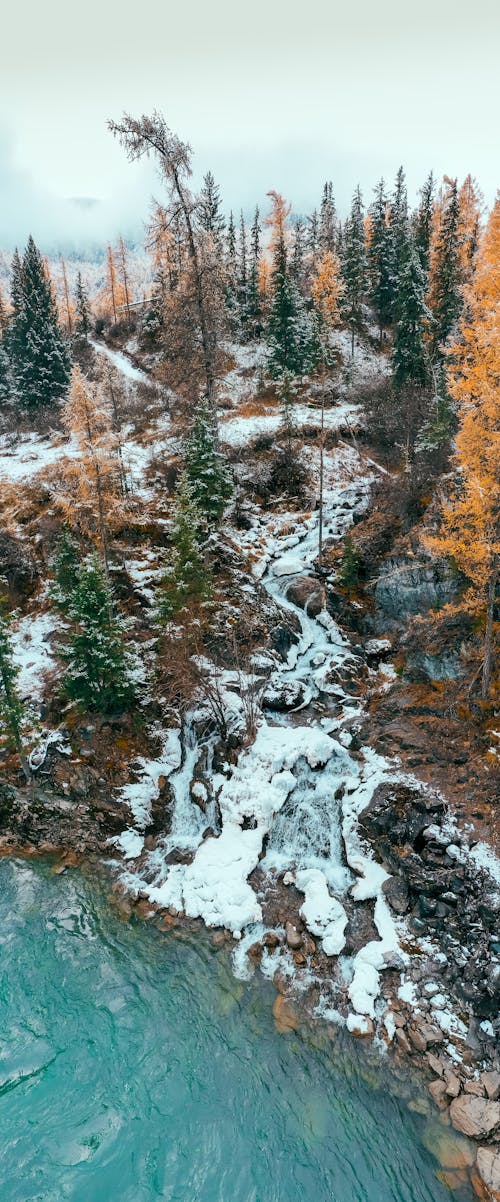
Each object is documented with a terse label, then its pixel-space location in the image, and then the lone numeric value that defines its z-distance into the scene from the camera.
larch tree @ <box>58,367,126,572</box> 21.94
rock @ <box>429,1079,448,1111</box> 11.07
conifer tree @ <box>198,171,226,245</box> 51.42
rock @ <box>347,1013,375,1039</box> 12.40
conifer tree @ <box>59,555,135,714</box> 19.84
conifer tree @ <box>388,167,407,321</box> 49.47
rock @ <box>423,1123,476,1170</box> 10.30
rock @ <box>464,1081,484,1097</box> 11.00
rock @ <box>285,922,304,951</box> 14.41
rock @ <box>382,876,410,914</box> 14.82
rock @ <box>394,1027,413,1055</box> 12.00
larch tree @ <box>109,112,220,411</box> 22.36
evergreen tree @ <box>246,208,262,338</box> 52.12
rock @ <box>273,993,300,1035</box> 12.74
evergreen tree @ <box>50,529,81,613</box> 22.66
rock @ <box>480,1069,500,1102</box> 10.90
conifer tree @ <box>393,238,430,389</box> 36.97
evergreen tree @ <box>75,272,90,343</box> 57.91
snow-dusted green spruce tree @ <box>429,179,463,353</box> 41.50
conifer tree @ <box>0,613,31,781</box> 17.94
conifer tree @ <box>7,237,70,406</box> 38.16
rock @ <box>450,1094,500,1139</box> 10.49
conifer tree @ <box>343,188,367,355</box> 49.53
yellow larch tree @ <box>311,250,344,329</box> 44.66
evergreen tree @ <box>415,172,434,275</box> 50.47
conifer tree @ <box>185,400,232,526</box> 25.83
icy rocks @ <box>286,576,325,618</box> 26.05
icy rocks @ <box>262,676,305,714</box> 21.94
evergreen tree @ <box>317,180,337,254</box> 58.50
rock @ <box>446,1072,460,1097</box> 11.09
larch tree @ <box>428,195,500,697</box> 15.26
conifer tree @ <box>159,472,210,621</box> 20.91
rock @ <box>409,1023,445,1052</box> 11.94
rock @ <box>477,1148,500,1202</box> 9.77
